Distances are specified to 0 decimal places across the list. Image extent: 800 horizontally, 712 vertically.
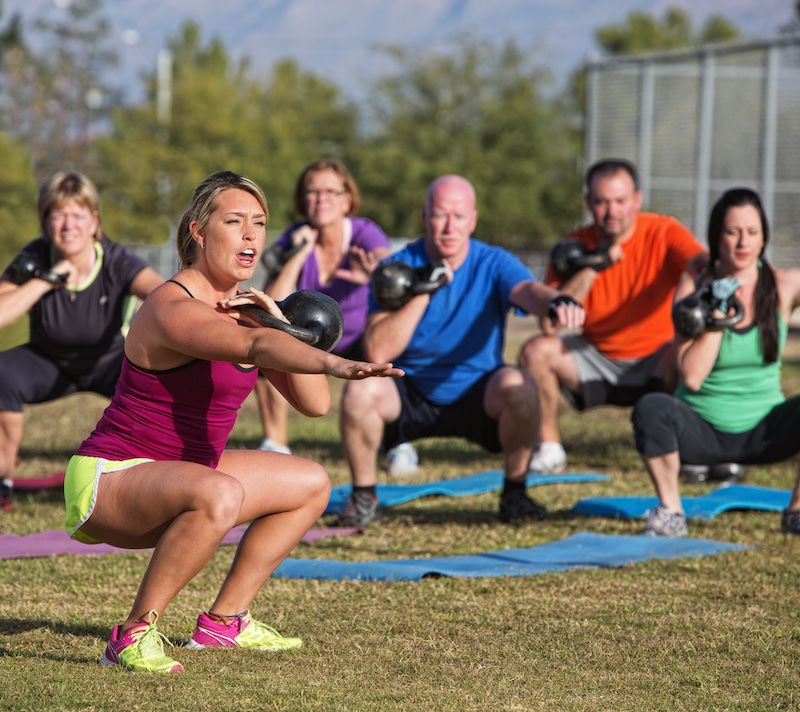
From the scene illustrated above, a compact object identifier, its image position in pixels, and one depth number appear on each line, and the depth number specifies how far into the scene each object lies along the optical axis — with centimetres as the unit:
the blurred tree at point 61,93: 8556
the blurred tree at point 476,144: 8825
